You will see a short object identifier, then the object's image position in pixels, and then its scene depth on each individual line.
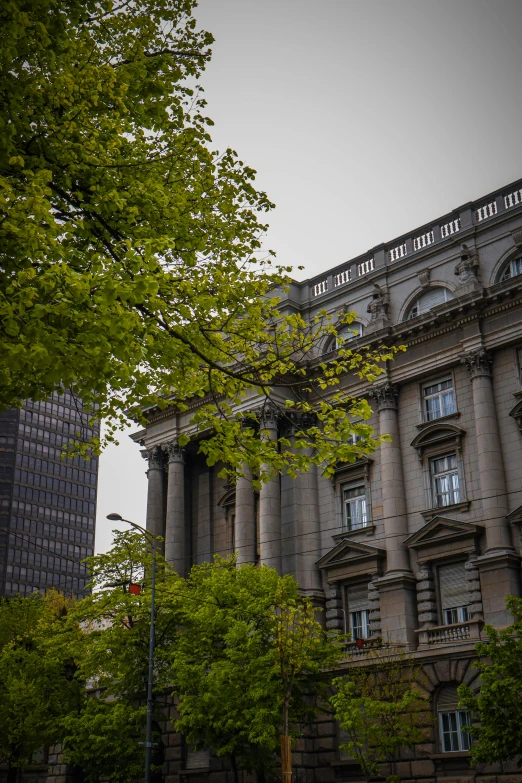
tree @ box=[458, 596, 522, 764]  27.09
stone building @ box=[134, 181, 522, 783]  36.84
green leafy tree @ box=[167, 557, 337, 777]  32.81
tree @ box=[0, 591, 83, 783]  41.78
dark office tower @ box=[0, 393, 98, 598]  134.88
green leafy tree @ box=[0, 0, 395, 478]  13.02
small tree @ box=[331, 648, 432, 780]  32.69
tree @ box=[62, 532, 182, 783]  37.03
